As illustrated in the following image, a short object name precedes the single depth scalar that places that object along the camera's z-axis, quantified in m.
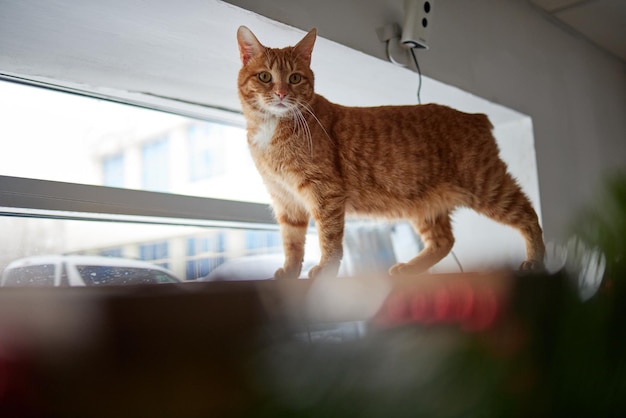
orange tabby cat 1.11
